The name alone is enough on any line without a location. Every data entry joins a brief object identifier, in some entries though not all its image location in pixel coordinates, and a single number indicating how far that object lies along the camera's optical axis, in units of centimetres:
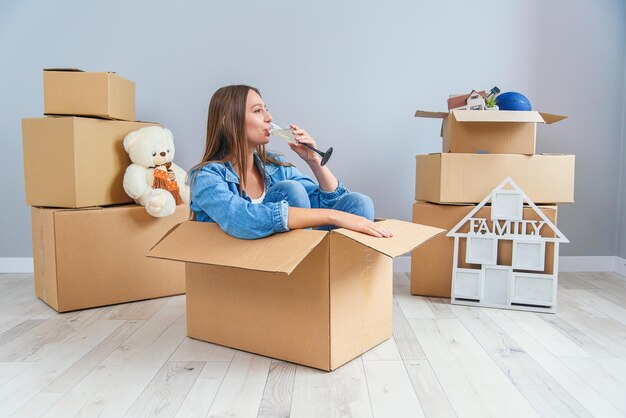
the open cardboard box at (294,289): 114
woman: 118
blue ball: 175
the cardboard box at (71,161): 168
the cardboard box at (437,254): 180
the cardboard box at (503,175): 175
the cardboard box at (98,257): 169
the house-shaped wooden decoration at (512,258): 169
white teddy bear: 176
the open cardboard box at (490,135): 176
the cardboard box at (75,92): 171
